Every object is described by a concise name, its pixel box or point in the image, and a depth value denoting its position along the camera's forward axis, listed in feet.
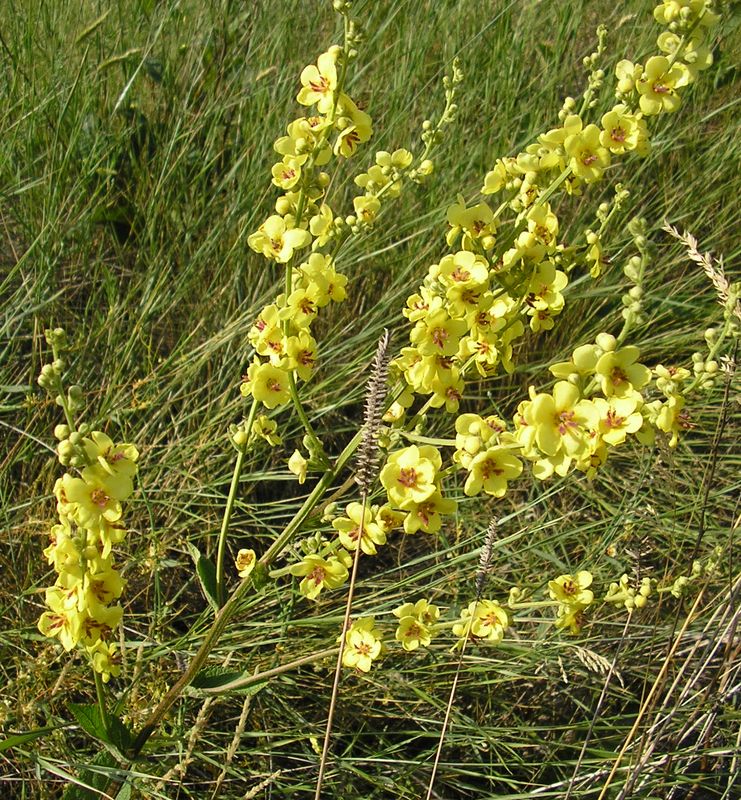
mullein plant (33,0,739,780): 1.86
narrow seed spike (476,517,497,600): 1.92
